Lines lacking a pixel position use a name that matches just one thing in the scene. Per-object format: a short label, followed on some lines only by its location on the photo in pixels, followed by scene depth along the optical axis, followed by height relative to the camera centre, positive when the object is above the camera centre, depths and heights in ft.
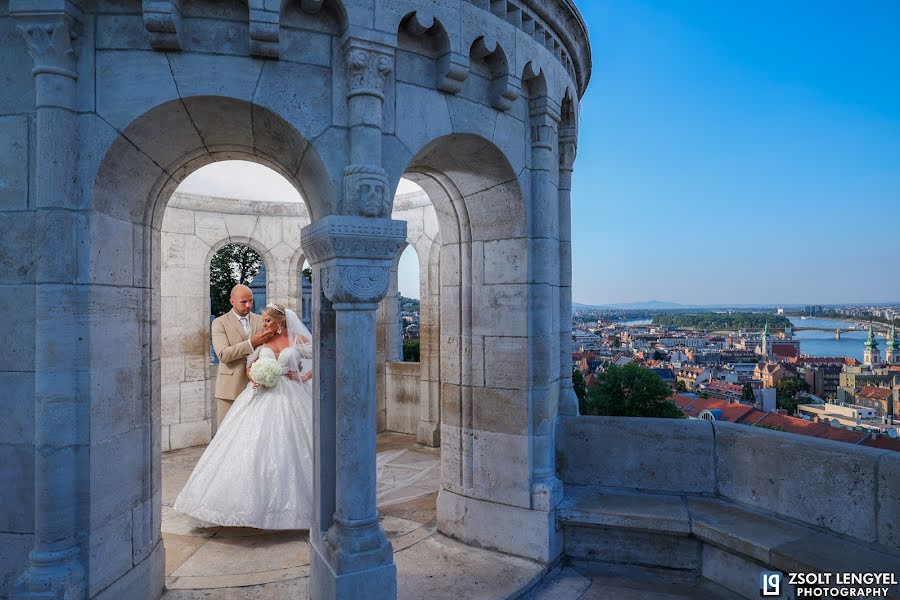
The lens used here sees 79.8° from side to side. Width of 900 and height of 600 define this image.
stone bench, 10.98 -5.04
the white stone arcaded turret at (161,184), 8.93 +2.28
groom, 17.63 -1.10
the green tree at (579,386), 54.08 -8.26
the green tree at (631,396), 53.62 -8.96
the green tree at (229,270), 60.03 +4.42
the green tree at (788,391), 145.28 -25.54
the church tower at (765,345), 235.61 -17.28
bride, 13.64 -4.09
